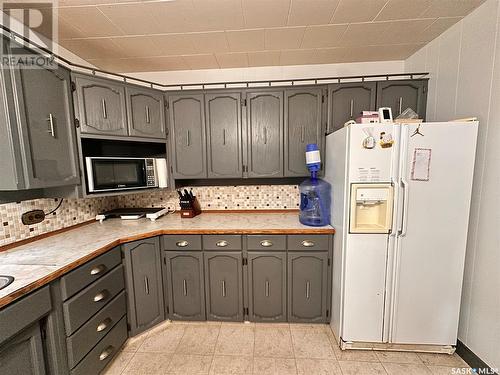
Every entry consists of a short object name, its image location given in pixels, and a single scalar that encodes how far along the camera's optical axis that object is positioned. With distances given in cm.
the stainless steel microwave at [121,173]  171
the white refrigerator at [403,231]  143
